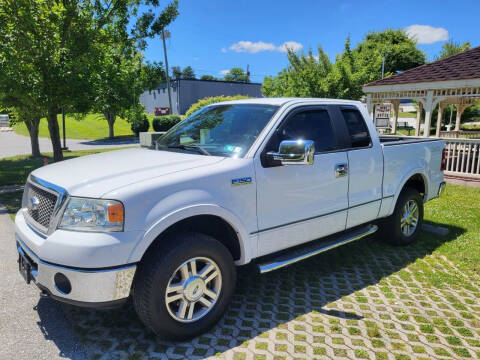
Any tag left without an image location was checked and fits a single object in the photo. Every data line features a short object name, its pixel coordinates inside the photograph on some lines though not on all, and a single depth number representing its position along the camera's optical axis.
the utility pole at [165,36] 30.08
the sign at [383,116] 16.18
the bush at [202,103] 26.50
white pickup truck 2.70
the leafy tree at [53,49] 7.48
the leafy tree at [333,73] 19.23
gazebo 10.82
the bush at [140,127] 32.41
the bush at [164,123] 32.34
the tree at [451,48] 36.84
